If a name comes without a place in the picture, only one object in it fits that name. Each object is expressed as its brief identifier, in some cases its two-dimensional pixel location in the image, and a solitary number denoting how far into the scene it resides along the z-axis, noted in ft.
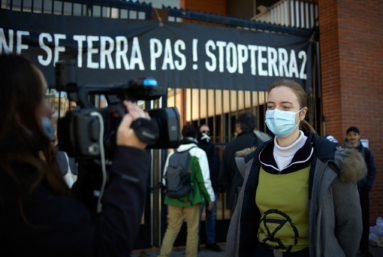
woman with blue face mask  5.73
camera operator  2.91
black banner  14.74
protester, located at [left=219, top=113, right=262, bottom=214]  13.58
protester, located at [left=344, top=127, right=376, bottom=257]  14.80
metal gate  15.74
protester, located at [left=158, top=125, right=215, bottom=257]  13.11
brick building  18.94
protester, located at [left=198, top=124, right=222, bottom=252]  16.08
